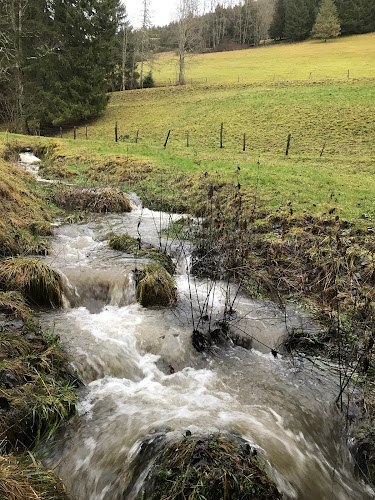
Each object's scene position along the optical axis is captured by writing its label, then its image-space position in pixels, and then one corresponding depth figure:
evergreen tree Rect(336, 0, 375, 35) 65.56
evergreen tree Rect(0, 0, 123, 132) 32.66
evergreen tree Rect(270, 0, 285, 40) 73.20
